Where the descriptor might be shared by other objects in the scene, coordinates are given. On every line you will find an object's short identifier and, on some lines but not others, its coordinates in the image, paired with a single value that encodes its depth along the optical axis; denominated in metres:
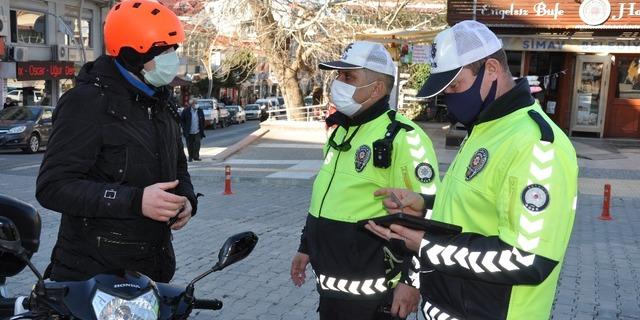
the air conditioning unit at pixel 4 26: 27.94
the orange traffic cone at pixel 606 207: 9.17
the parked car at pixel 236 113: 44.19
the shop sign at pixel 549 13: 16.06
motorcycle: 1.88
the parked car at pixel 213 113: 37.91
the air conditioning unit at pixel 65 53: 31.59
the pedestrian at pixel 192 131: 17.50
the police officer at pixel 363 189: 2.95
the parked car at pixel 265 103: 50.51
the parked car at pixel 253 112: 49.67
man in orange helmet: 2.35
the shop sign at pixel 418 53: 14.42
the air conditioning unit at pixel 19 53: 28.25
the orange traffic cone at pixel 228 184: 11.60
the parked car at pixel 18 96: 29.84
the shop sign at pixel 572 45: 16.42
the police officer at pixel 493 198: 1.94
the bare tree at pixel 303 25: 20.97
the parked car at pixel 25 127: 19.66
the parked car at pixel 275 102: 51.58
